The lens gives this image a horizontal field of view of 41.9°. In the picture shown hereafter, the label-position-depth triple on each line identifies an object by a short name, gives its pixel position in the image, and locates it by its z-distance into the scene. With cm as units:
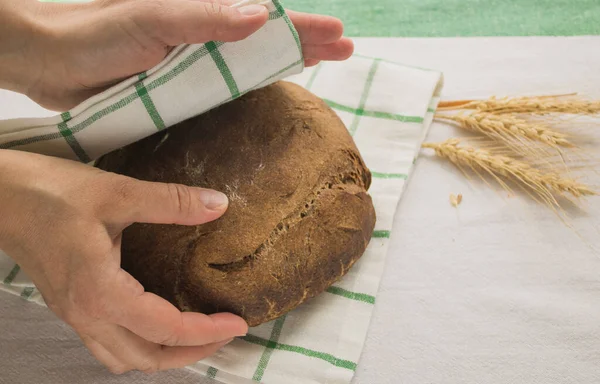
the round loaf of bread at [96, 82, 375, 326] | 47
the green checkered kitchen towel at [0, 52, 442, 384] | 49
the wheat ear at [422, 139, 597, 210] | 56
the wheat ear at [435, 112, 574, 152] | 58
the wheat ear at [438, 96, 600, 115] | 58
